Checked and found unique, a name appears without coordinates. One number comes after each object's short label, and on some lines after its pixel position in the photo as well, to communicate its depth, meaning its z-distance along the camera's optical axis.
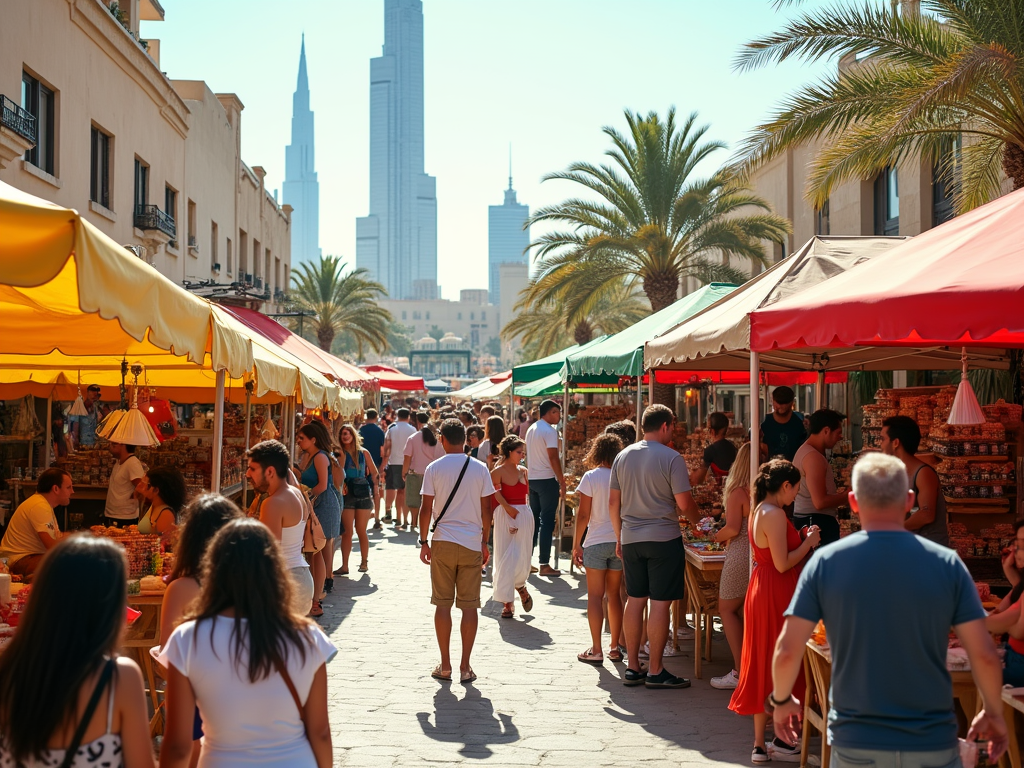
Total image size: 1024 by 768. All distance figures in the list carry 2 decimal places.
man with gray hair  3.33
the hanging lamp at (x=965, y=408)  6.25
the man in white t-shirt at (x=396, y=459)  17.16
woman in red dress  5.84
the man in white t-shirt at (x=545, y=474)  12.31
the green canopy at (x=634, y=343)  11.56
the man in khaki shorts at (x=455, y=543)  7.60
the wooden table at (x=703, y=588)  7.72
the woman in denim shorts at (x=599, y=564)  8.36
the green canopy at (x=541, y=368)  16.53
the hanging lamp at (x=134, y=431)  8.43
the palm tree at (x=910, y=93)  10.45
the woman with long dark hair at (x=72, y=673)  2.69
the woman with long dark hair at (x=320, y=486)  9.80
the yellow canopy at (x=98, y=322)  3.69
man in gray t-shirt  7.34
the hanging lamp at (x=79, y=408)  12.08
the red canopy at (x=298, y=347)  13.77
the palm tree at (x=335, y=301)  41.19
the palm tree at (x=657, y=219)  22.22
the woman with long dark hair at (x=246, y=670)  3.02
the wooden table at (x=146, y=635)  6.35
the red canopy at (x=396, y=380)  33.78
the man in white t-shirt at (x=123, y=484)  10.18
